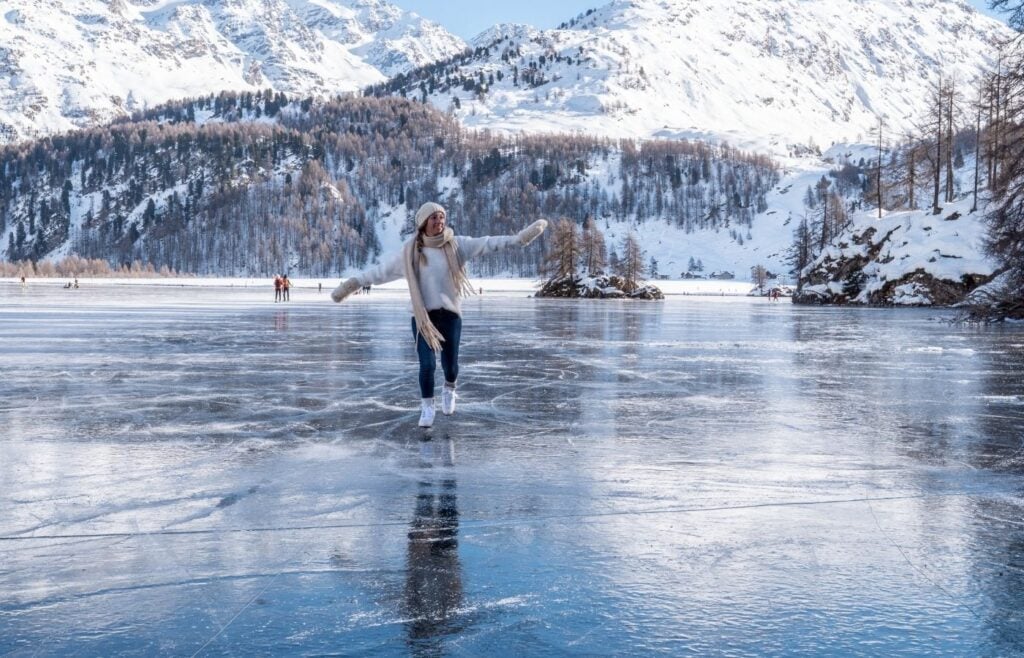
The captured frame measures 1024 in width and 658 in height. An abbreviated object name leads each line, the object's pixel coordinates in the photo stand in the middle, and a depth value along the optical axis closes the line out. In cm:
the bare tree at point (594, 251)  9131
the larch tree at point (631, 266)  7925
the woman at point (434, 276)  797
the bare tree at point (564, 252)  7938
